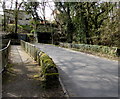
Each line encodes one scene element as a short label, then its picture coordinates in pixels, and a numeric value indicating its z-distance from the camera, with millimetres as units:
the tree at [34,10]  32069
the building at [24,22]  51000
